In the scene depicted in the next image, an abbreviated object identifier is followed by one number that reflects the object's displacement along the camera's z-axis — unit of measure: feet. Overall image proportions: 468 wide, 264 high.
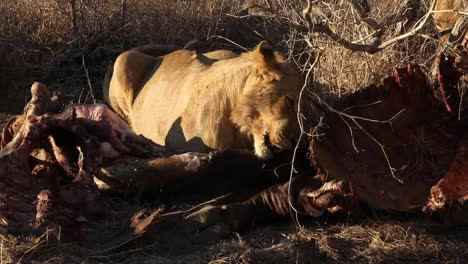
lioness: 36.76
